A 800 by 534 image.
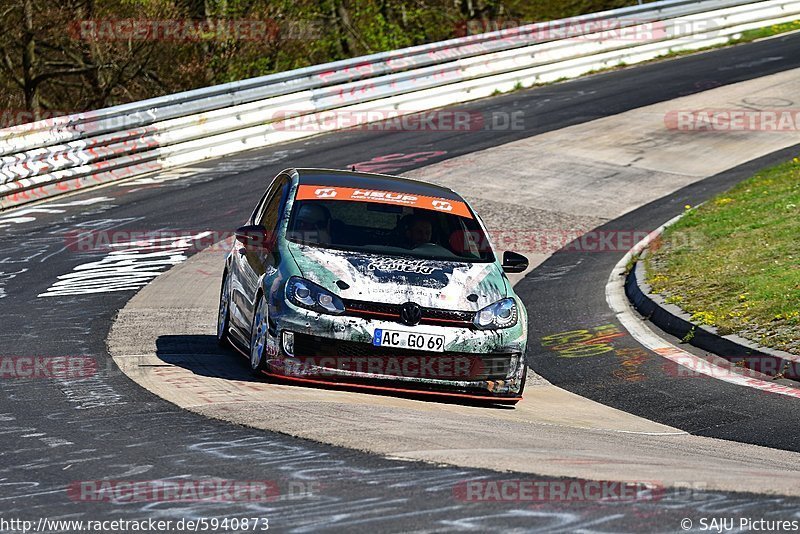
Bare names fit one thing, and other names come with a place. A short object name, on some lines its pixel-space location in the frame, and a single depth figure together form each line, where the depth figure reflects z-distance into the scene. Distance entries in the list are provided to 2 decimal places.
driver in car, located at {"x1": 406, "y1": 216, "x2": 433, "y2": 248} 19.77
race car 17.53
